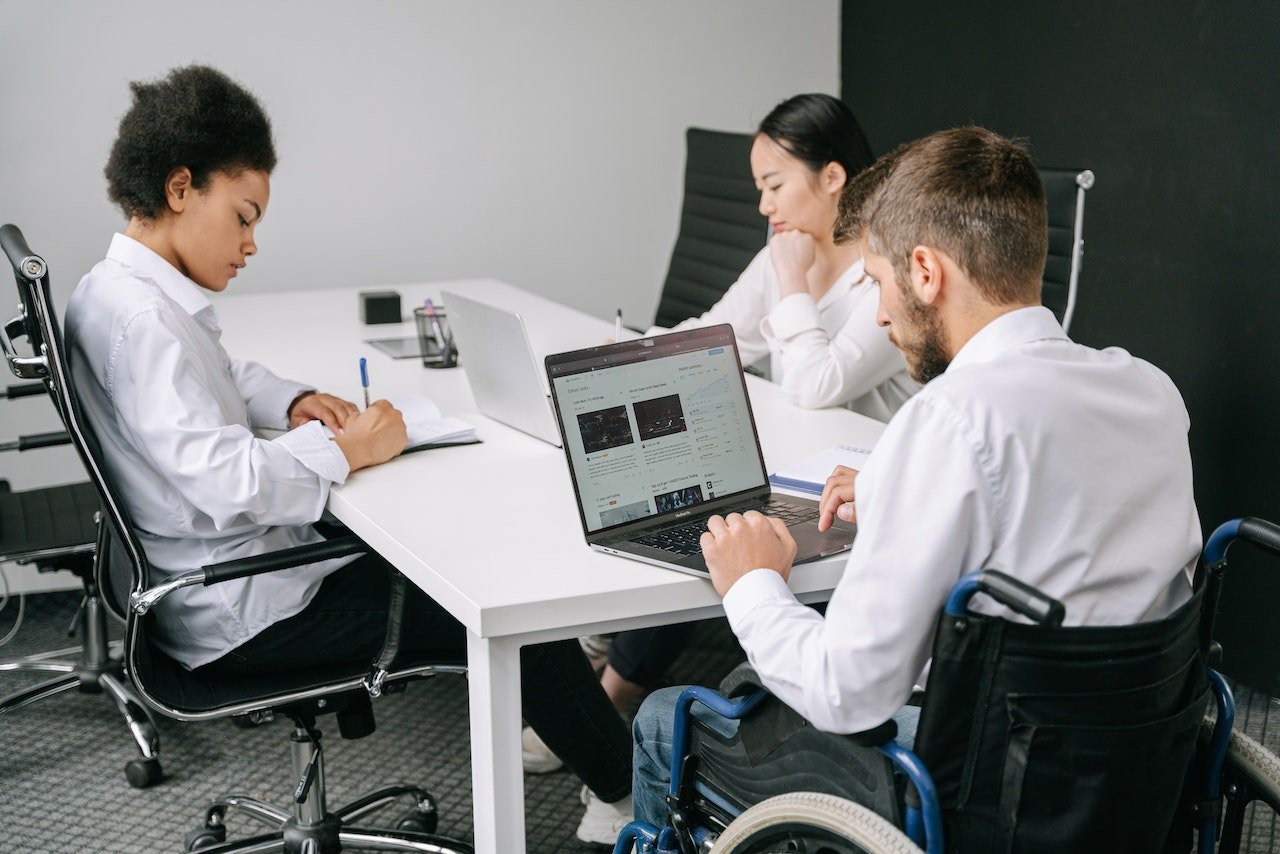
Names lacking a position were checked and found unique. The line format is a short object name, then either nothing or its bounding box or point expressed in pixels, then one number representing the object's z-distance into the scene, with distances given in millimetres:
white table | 1491
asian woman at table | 2365
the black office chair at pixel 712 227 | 3477
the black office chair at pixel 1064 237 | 2461
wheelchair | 1150
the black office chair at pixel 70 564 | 2539
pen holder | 2701
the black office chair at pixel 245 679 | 1728
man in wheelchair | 1168
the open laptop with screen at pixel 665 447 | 1639
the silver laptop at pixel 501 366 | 2076
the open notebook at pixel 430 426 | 2094
